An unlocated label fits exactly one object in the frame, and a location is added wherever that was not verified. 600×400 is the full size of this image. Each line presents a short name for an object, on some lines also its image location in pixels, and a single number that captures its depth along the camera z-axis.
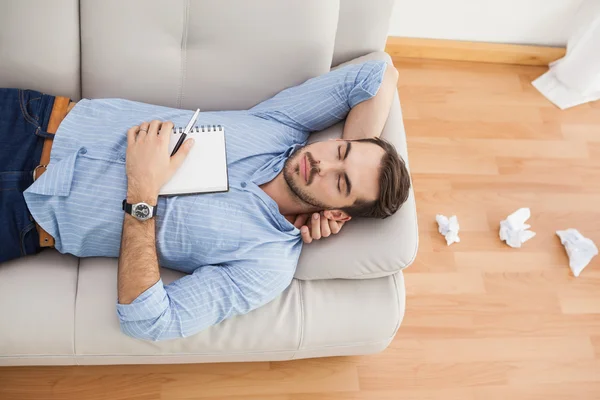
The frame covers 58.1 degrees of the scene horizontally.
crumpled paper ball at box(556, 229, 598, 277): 2.21
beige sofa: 1.48
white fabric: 2.37
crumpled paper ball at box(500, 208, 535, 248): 2.22
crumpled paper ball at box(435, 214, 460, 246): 2.20
